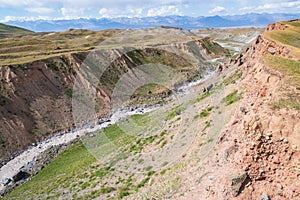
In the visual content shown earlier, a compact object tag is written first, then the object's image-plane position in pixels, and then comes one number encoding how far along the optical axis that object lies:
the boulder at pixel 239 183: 13.45
